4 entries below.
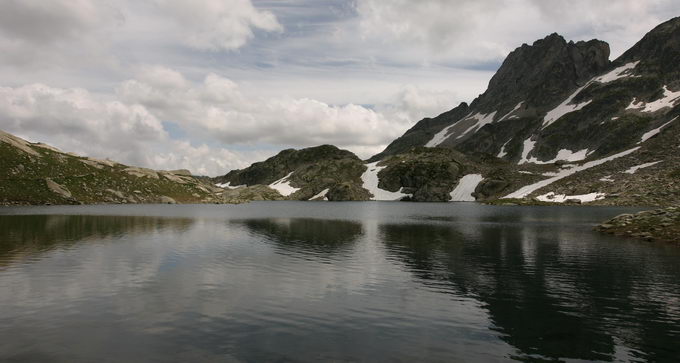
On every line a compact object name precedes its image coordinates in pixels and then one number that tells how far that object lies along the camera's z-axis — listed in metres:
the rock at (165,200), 195.12
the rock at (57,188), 155.50
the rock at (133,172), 196.88
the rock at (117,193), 177.12
